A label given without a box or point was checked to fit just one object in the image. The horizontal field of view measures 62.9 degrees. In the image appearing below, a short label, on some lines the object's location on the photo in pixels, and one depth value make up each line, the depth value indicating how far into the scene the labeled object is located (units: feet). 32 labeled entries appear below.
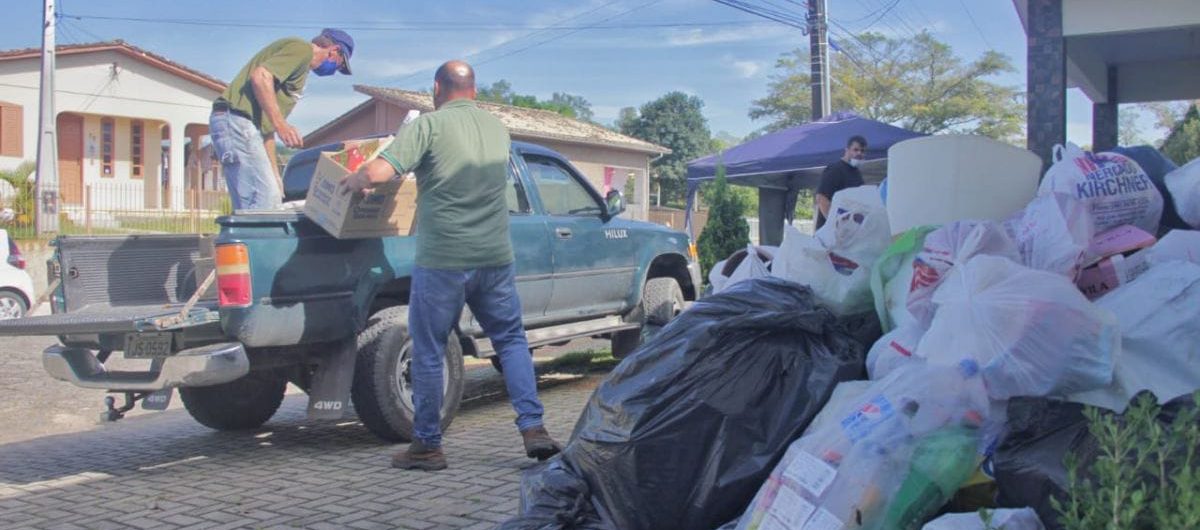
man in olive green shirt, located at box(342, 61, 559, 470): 14.37
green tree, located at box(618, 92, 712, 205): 172.76
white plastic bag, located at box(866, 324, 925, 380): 9.46
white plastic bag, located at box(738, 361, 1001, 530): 7.69
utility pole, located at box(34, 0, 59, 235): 63.36
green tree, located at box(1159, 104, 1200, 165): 49.91
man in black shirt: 24.68
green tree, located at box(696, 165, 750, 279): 30.14
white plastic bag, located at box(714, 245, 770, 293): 13.29
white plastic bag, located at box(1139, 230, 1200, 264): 9.68
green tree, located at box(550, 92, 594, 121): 275.80
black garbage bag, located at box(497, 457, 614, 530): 9.69
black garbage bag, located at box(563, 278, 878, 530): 9.24
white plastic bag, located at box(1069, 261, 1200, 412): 8.01
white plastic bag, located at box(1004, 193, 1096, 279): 9.30
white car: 37.37
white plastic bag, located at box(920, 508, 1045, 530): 7.17
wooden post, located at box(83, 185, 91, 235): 56.95
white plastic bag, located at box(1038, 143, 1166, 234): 10.53
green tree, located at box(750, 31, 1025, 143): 161.38
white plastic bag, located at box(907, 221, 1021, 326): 9.57
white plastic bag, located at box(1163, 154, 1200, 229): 10.92
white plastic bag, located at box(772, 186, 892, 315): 11.43
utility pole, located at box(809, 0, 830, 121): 58.08
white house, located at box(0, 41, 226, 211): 88.12
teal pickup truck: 14.70
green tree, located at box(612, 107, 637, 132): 188.03
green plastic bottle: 7.75
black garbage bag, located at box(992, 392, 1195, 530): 7.41
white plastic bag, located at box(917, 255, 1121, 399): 8.05
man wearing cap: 18.38
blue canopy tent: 36.19
